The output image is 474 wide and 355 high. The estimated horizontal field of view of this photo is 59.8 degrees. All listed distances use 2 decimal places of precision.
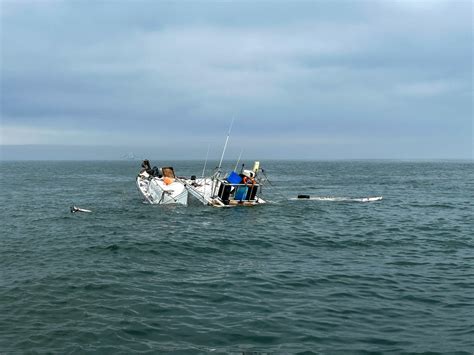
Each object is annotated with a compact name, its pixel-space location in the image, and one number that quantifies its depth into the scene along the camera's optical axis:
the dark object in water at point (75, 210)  30.42
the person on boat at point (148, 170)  38.19
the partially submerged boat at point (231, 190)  33.16
